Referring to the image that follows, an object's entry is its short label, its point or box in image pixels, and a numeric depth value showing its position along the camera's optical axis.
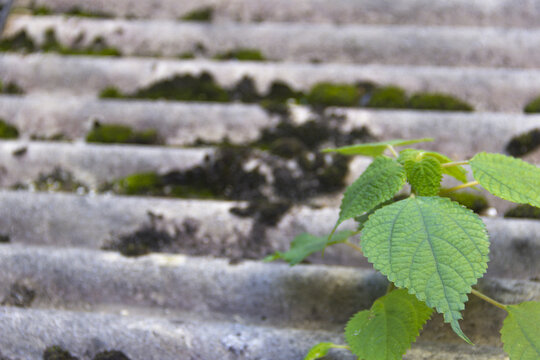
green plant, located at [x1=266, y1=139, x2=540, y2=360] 1.12
